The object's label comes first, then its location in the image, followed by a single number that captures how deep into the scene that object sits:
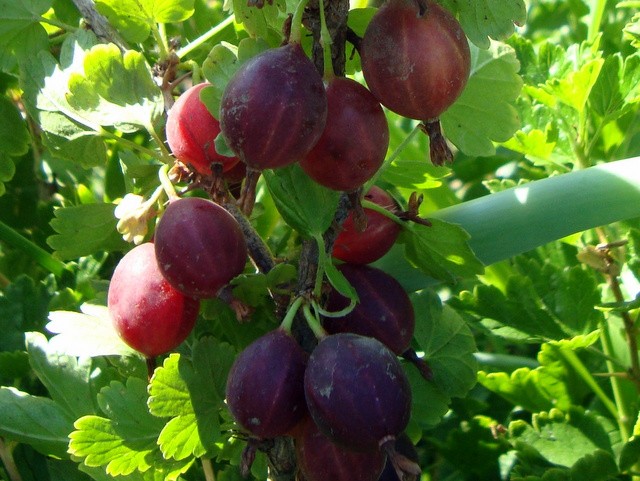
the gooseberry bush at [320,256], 0.13
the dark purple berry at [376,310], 0.15
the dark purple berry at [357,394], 0.12
